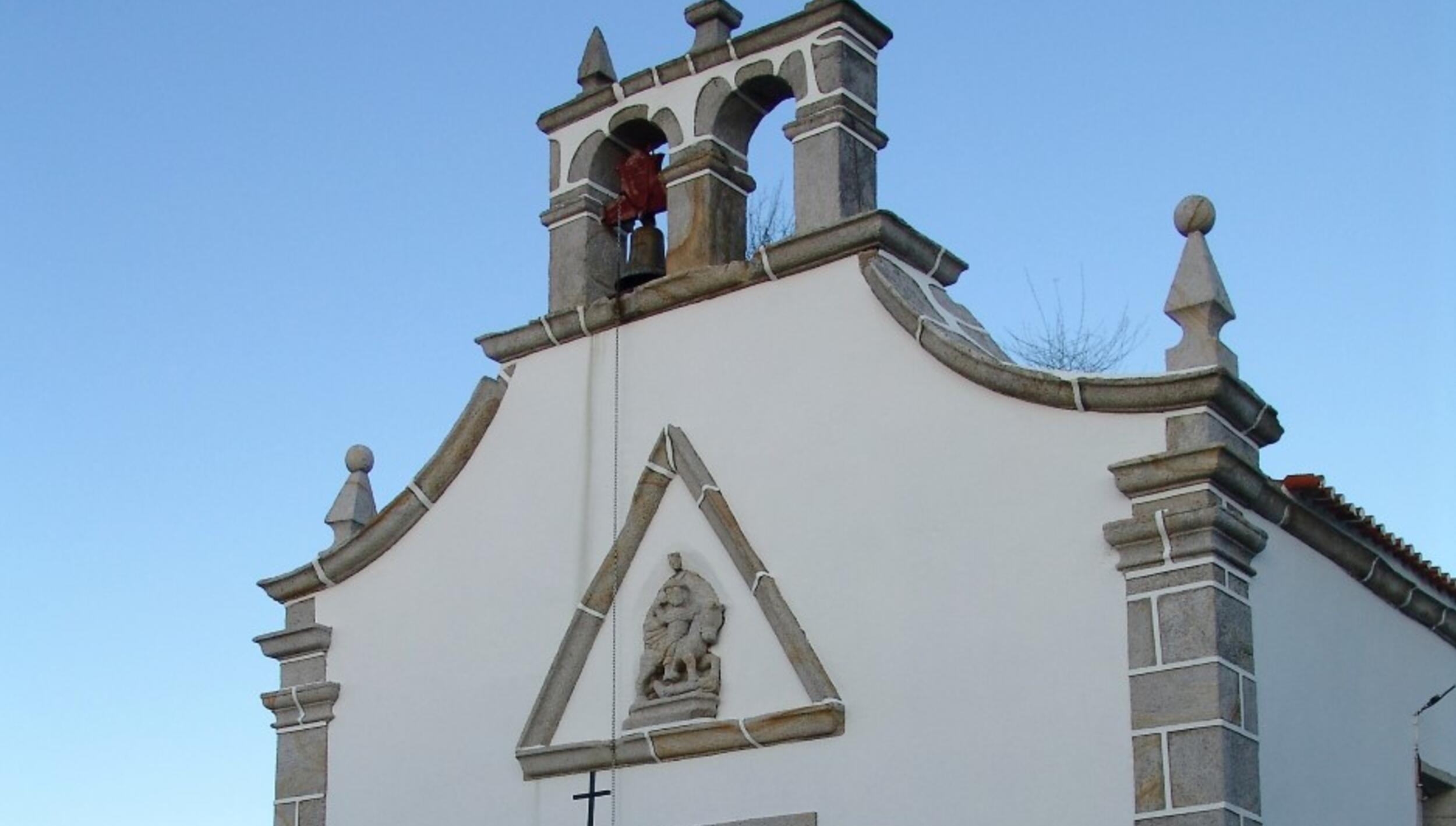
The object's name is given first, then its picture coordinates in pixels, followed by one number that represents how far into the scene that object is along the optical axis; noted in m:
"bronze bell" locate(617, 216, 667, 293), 12.48
